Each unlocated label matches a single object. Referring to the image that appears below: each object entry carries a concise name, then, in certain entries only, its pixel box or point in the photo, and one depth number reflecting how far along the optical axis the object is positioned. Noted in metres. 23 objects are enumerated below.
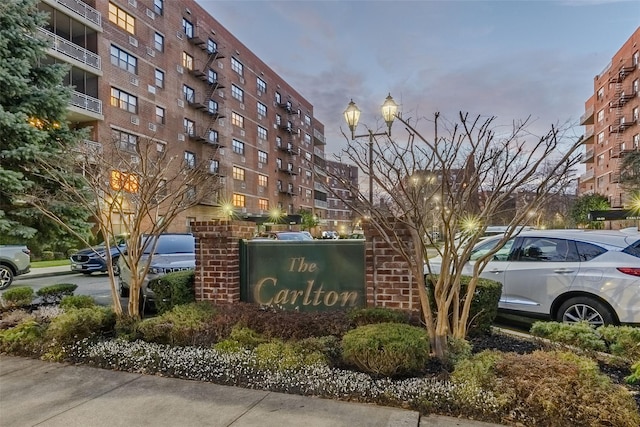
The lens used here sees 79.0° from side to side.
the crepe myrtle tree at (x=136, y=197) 5.48
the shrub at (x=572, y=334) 4.08
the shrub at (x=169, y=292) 5.64
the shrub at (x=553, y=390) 2.73
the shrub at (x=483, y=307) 4.61
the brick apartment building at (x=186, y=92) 22.16
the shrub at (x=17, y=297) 6.79
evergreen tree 10.59
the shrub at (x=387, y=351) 3.41
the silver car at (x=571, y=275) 5.11
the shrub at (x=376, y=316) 4.43
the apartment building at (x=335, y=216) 72.20
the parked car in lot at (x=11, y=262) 11.42
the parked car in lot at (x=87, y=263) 14.25
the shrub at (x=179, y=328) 4.52
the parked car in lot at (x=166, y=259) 7.47
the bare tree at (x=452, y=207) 3.72
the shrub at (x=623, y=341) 3.88
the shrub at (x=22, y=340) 4.81
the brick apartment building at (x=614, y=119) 36.31
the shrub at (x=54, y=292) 7.21
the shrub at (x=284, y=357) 3.75
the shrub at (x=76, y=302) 5.93
